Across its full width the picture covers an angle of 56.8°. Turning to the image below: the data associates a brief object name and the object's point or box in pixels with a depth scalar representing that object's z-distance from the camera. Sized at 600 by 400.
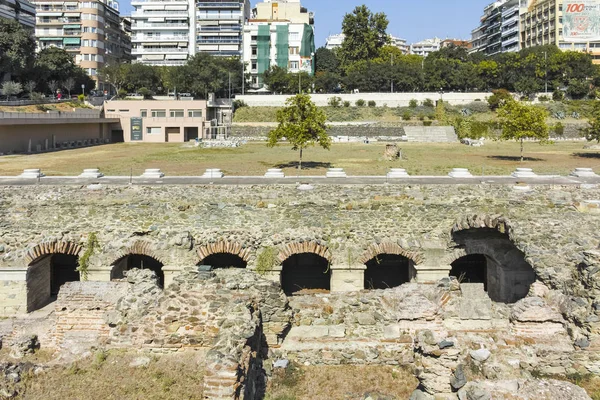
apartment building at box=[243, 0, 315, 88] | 96.62
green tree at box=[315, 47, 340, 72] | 104.82
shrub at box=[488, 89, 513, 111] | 75.06
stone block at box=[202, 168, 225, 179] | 21.77
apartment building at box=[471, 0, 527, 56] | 112.00
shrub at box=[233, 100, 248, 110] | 78.19
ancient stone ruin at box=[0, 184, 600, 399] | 9.56
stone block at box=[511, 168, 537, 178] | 21.22
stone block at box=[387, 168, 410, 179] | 21.03
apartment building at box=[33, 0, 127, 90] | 91.06
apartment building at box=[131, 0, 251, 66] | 99.25
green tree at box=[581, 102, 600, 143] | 36.66
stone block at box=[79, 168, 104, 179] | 21.17
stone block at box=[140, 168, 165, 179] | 21.80
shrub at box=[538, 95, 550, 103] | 77.76
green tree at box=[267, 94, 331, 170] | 28.48
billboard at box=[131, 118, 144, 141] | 63.12
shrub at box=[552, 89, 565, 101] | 77.50
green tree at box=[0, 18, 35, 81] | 56.72
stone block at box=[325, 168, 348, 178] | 22.09
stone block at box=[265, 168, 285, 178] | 21.69
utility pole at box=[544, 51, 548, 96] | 81.50
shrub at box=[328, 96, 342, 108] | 79.25
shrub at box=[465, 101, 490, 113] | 76.87
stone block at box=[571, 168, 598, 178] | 21.61
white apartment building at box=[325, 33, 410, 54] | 162.12
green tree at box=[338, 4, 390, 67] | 96.06
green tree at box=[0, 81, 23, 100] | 55.66
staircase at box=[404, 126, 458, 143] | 60.07
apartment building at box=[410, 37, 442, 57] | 178.38
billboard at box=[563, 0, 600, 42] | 96.06
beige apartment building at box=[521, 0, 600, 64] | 96.94
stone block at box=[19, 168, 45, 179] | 21.30
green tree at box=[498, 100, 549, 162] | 33.56
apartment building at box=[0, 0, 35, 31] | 69.75
